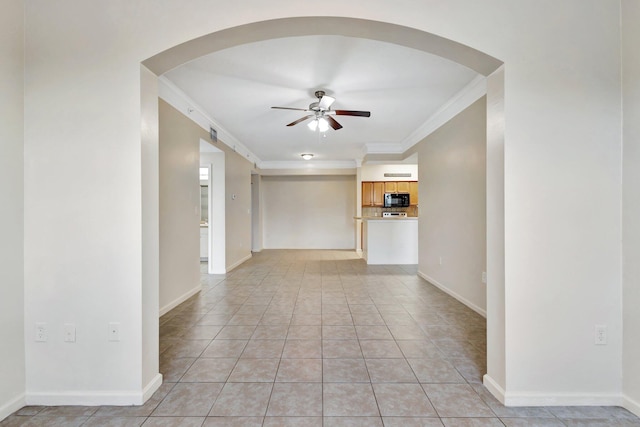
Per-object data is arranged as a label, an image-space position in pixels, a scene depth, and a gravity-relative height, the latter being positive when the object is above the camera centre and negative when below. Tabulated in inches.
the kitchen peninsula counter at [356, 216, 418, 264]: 250.1 -24.3
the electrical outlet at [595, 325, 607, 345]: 69.1 -29.5
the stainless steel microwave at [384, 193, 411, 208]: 312.5 +12.7
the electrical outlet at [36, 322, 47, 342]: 70.0 -28.5
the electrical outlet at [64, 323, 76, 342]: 70.0 -28.5
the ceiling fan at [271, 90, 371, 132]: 130.1 +48.1
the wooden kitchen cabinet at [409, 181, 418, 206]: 327.0 +22.1
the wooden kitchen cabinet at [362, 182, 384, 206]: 321.7 +20.9
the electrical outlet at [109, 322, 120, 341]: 69.8 -28.3
